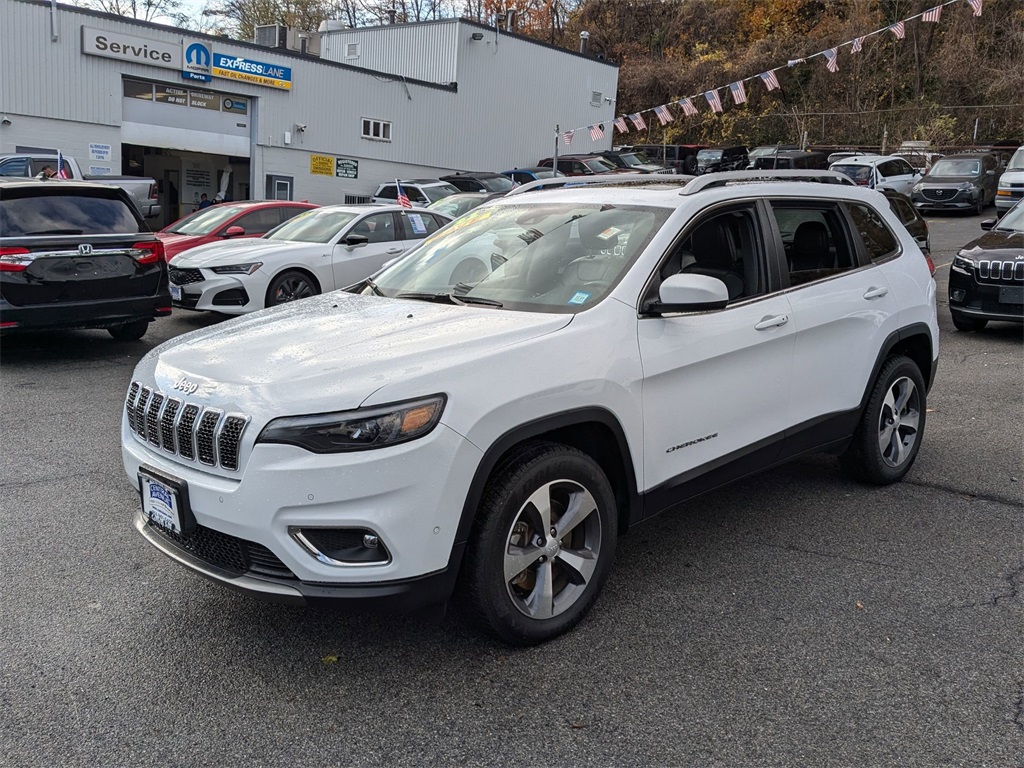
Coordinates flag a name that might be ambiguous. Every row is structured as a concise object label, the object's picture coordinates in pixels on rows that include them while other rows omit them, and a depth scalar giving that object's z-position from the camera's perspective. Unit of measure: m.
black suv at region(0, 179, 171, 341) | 7.88
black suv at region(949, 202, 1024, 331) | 9.86
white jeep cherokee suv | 2.92
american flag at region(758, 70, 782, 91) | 22.69
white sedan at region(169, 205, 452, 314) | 10.09
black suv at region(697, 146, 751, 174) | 27.40
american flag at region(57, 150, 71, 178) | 15.23
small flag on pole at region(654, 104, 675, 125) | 23.41
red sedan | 11.98
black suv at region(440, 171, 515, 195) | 22.06
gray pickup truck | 15.63
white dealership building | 20.58
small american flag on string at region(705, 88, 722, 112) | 22.53
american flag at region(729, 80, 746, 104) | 22.84
